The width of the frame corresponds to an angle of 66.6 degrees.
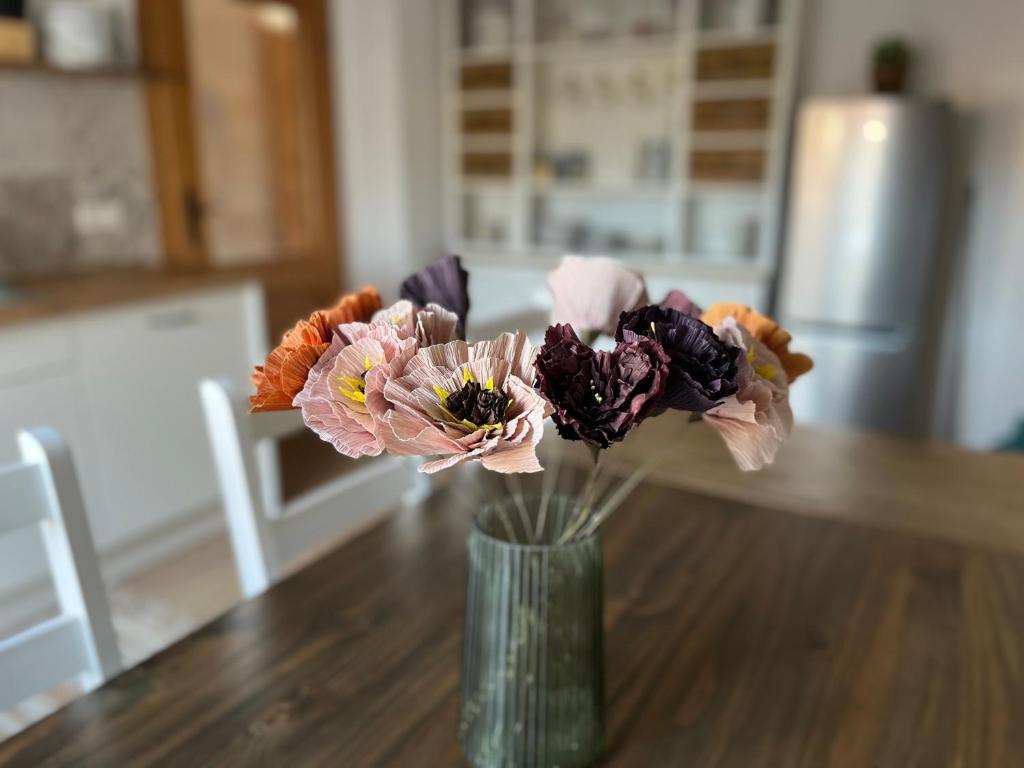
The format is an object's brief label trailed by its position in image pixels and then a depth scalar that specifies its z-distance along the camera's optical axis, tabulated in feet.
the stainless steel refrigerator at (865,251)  9.46
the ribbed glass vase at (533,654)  2.14
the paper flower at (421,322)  2.04
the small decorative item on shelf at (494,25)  12.71
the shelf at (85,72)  8.18
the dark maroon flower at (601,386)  1.75
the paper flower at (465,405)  1.74
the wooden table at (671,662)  2.44
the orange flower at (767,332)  2.27
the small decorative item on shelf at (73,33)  8.38
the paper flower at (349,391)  1.89
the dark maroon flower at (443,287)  2.29
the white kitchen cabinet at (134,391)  7.11
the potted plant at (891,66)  9.87
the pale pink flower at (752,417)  1.90
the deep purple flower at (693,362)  1.82
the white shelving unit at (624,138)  10.96
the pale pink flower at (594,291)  2.26
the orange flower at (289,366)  1.99
